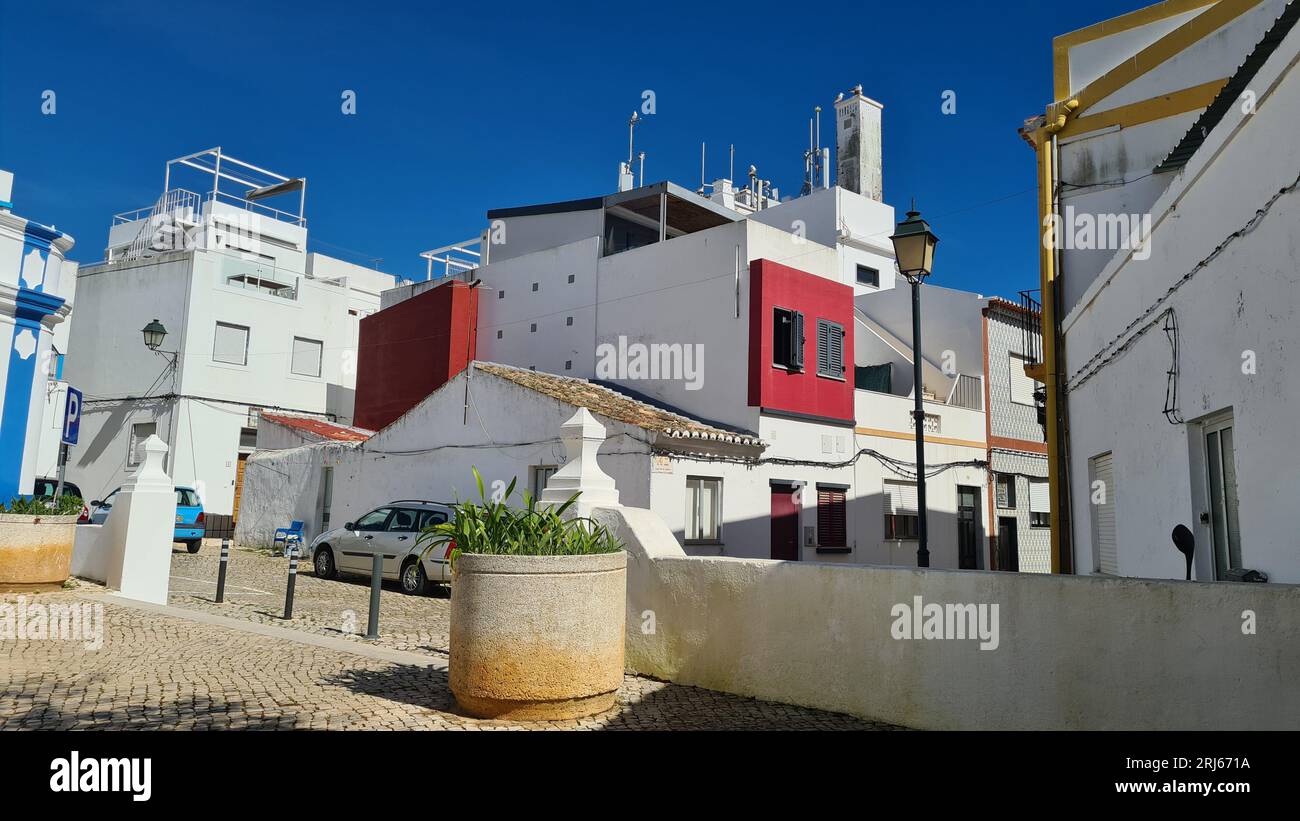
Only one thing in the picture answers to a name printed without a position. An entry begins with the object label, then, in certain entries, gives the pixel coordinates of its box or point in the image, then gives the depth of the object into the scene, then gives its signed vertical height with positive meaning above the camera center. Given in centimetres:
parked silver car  1457 -40
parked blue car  1998 +6
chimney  2934 +1346
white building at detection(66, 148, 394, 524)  2566 +508
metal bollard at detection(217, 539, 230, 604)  1145 -72
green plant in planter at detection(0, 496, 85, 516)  1016 +12
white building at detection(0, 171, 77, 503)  1057 +241
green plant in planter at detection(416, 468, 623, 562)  554 -3
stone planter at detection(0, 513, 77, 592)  994 -40
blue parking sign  1280 +153
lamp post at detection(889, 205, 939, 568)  861 +286
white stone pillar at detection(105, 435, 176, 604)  1113 -20
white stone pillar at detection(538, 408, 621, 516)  725 +47
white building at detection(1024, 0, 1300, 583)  541 +208
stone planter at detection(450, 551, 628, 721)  516 -65
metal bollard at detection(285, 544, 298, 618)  1027 -86
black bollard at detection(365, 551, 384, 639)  902 -72
